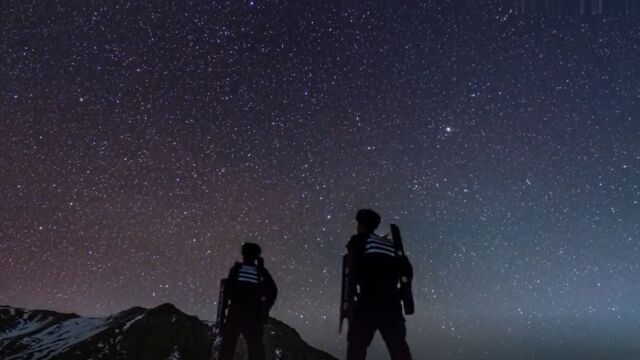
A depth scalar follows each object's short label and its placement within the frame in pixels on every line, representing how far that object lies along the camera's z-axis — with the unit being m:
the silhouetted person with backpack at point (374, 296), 4.59
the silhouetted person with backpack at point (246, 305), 7.03
